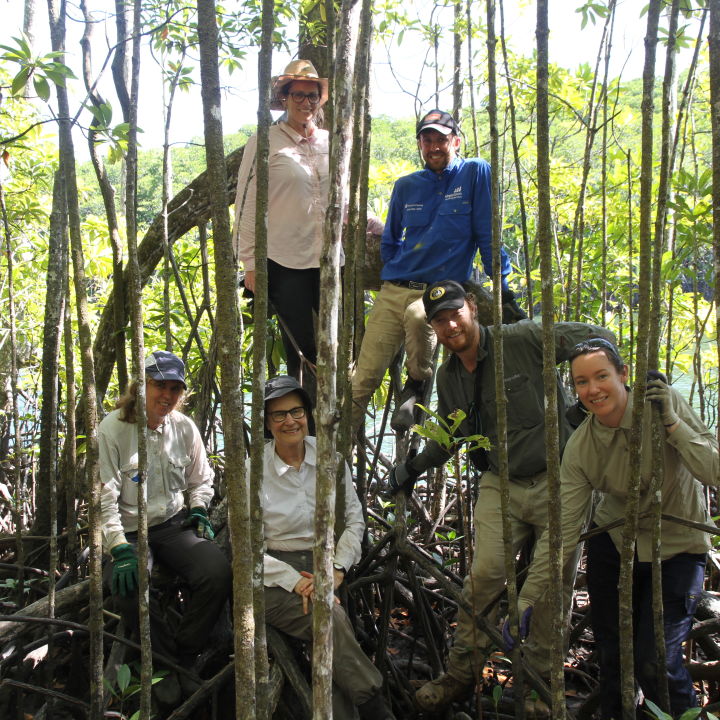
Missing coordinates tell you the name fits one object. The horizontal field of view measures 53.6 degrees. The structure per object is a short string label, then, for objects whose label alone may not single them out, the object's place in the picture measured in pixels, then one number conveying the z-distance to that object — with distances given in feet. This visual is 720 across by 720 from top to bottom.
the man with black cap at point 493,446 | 8.97
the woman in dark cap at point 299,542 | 8.30
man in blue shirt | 10.18
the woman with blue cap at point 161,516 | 9.24
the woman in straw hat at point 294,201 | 10.34
